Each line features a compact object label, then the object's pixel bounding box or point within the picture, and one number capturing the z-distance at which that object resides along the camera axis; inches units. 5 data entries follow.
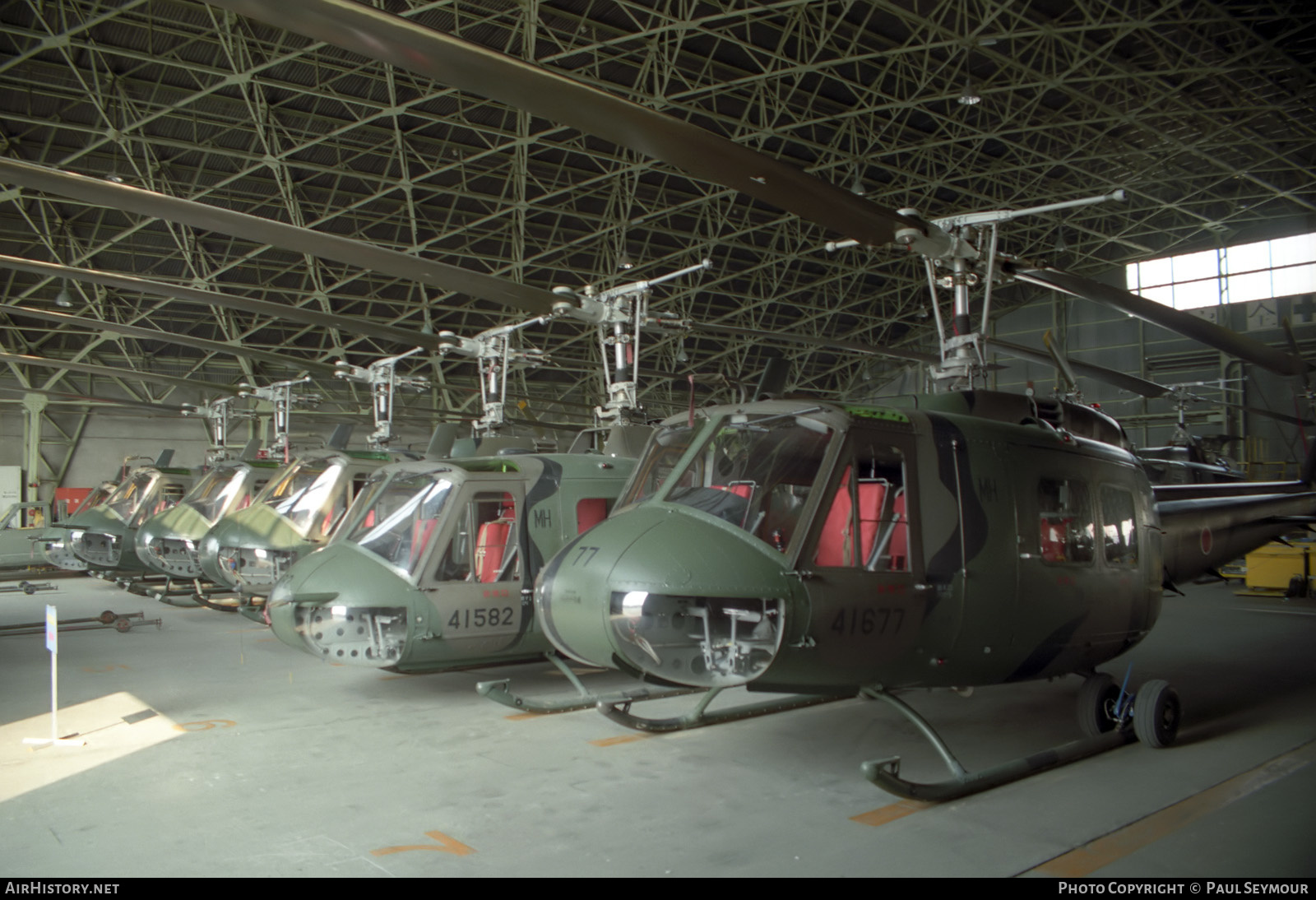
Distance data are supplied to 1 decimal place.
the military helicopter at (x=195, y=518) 502.0
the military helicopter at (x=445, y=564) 273.6
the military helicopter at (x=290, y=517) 412.8
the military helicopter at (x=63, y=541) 601.9
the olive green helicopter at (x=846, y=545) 176.2
